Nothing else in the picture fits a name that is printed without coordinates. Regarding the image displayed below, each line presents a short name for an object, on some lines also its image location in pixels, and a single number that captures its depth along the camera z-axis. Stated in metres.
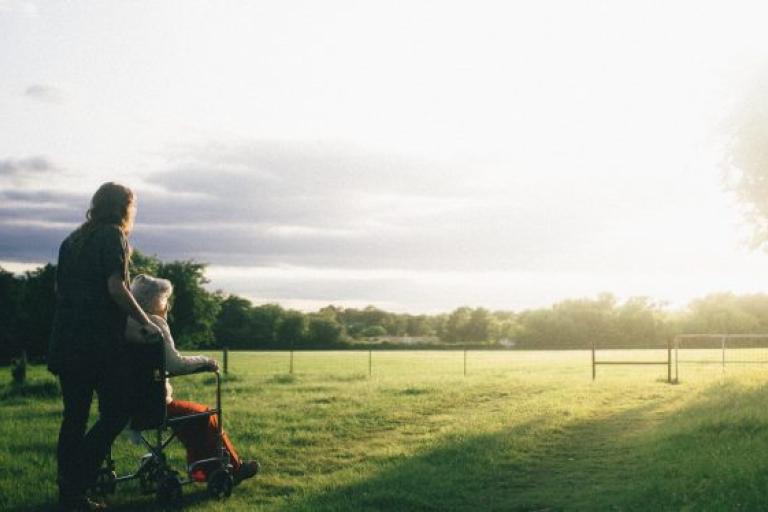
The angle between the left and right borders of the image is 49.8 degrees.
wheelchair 7.39
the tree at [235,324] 97.19
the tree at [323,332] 101.12
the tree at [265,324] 101.06
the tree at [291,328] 102.32
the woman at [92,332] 6.98
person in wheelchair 7.77
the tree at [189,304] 57.28
